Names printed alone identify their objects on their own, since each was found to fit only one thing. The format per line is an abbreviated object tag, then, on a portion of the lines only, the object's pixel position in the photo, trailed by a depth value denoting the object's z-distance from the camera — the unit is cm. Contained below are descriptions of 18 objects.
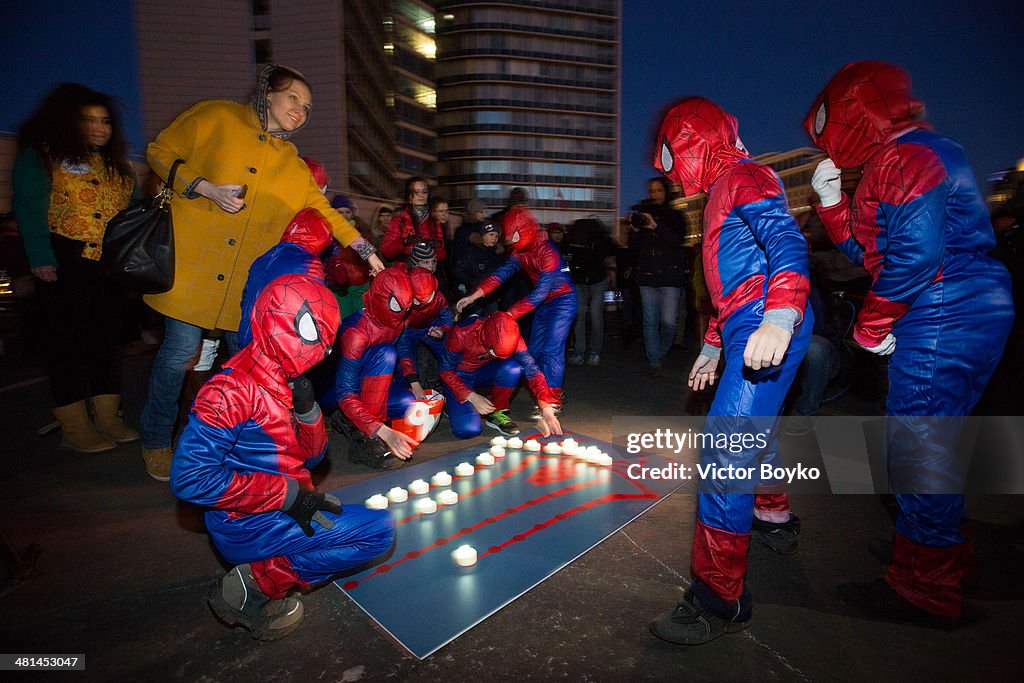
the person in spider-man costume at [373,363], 358
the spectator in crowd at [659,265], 651
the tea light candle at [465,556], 236
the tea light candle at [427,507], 292
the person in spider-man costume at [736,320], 179
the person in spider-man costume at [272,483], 181
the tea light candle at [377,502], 295
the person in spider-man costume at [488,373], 409
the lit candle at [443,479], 325
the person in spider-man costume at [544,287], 486
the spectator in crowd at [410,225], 549
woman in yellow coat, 294
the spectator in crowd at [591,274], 755
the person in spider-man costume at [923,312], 187
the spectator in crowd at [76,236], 336
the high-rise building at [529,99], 6312
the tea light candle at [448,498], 306
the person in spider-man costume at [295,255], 260
